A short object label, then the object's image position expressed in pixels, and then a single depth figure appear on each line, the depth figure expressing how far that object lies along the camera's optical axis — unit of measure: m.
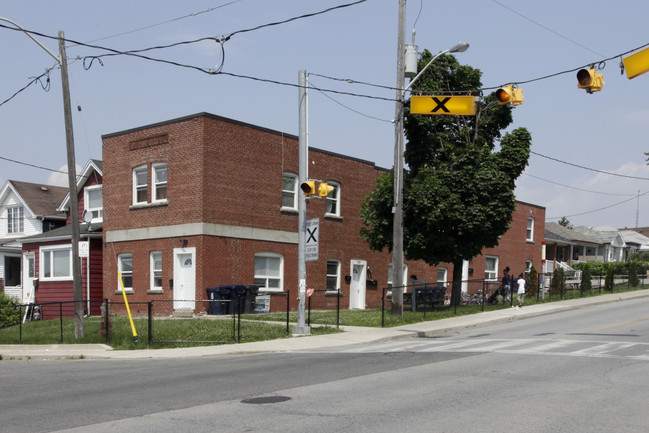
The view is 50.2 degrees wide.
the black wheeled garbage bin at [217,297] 25.88
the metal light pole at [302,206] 19.55
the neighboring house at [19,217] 40.12
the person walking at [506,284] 30.26
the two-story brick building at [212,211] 26.61
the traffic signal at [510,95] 15.84
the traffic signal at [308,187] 18.79
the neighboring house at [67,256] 31.45
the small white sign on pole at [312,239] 19.62
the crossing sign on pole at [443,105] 17.72
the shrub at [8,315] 30.36
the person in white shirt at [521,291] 27.47
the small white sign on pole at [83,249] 20.09
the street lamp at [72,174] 19.97
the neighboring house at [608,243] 82.12
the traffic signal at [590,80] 13.72
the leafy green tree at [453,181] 25.44
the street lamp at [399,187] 23.45
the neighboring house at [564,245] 59.44
